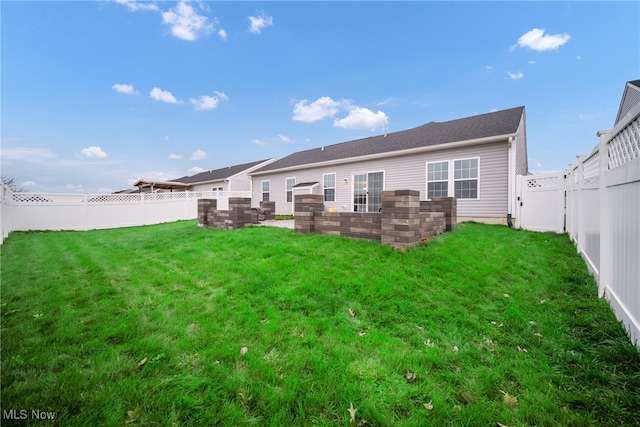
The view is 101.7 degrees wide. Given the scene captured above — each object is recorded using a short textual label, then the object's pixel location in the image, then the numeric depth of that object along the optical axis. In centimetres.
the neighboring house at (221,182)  2186
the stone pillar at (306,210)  643
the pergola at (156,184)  2025
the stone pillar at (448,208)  706
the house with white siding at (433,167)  918
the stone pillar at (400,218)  489
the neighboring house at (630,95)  1197
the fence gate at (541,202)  764
